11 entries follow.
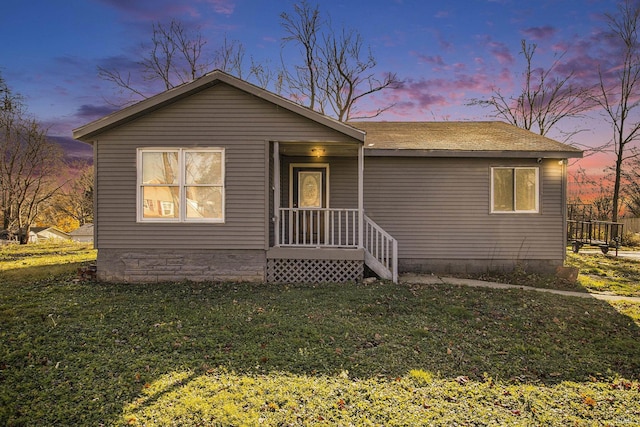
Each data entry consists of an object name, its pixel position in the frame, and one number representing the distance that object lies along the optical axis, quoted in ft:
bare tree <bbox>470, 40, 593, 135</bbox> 68.28
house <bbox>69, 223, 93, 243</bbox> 97.71
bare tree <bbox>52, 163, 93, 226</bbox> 106.06
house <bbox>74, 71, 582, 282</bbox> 26.53
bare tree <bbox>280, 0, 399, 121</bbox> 70.90
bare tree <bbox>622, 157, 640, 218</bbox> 67.67
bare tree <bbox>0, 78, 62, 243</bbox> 71.61
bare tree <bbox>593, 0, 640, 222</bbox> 58.80
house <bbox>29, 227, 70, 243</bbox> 99.71
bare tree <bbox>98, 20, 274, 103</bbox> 71.10
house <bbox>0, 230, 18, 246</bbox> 68.69
